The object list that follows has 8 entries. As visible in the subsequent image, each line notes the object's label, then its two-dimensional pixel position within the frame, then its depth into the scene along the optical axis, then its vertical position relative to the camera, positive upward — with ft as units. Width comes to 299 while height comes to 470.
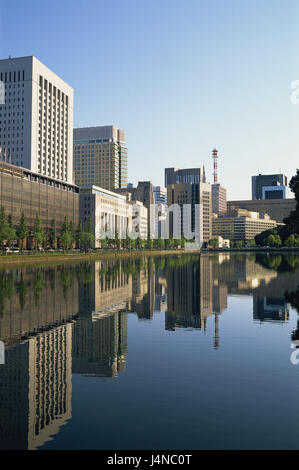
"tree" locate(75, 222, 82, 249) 586.45 +13.01
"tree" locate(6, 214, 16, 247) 365.20 +7.37
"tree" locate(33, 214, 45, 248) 432.25 +10.12
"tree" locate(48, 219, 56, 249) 538.55 +9.63
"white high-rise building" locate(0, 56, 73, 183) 643.04 +177.24
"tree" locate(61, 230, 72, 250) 490.49 +5.42
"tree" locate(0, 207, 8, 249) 358.84 +12.89
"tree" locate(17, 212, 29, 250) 423.23 +12.25
